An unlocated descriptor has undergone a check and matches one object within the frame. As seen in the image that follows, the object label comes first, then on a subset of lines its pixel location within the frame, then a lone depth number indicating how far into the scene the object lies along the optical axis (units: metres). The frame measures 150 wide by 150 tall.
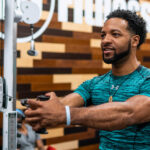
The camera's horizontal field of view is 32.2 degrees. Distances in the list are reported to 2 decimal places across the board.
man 1.00
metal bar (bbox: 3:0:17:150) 1.80
